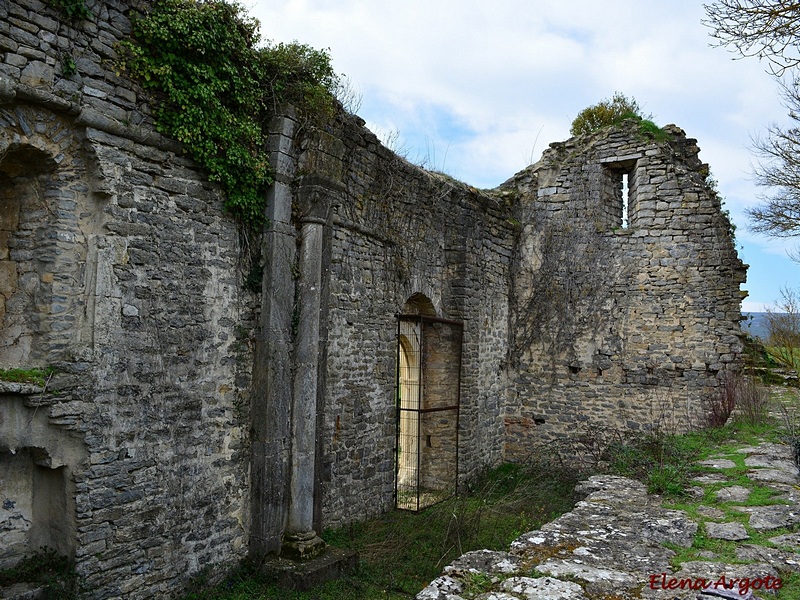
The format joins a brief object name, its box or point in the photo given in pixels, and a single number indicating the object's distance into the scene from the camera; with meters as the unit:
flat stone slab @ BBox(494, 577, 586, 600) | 2.92
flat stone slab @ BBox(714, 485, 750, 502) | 4.52
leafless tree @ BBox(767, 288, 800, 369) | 15.75
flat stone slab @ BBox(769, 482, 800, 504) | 4.41
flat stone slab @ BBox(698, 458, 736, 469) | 5.62
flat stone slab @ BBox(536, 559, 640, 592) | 3.06
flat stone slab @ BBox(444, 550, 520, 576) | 3.27
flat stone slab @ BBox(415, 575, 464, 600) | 2.97
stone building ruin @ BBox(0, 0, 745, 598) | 4.62
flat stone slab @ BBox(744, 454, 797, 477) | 5.48
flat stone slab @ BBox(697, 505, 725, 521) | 4.10
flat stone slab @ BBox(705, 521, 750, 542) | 3.68
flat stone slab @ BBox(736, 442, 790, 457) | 6.13
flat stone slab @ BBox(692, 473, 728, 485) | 5.10
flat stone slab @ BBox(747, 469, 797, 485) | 5.01
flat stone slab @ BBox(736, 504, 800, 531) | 3.88
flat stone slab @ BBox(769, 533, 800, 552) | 3.52
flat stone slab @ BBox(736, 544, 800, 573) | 3.24
